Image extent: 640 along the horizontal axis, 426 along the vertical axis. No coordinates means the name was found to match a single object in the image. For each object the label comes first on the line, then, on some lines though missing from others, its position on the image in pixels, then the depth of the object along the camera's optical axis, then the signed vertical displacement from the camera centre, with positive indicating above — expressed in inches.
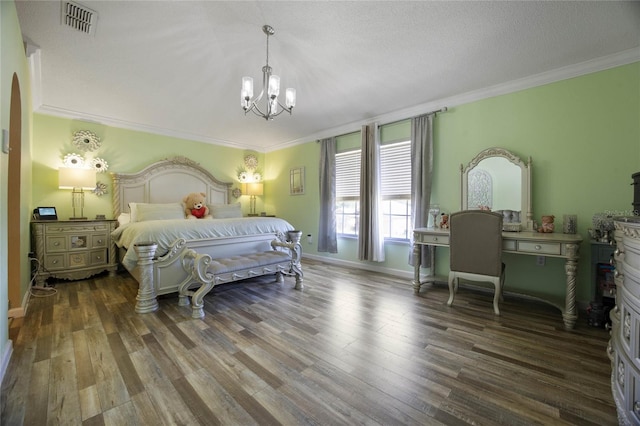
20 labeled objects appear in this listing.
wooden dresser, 40.3 -19.8
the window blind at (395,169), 149.6 +25.9
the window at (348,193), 175.5 +13.2
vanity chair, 96.8 -14.3
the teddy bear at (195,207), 171.3 +2.6
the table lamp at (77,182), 138.5 +15.7
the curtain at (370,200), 156.5 +7.0
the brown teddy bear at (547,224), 104.0 -5.0
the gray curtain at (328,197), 182.5 +10.4
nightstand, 127.7 -20.4
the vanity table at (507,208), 90.4 +1.8
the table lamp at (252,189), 222.2 +19.5
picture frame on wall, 207.5 +25.4
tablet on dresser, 135.0 -1.5
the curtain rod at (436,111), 134.0 +54.2
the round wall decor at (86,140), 151.2 +42.8
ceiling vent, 77.8 +62.0
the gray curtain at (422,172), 136.6 +21.6
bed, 103.9 -8.5
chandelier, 90.3 +44.3
